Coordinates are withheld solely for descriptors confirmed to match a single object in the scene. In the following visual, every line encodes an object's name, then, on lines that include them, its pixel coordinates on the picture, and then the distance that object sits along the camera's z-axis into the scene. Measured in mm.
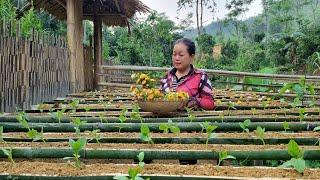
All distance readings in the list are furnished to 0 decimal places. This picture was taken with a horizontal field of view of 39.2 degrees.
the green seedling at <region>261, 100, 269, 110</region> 3824
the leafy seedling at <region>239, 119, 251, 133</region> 2295
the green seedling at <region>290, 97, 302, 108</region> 3844
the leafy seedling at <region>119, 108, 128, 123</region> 2731
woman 3566
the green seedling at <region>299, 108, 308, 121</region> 2884
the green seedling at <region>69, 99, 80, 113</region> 3541
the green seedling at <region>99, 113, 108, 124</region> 2885
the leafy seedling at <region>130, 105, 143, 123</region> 2950
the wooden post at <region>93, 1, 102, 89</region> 8087
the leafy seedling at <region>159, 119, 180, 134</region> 2189
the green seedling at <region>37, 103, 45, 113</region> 3549
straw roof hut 6270
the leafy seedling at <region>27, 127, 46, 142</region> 2010
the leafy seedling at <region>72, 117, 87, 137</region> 2248
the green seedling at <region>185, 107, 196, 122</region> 2830
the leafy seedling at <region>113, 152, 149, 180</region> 1281
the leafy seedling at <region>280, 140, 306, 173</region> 1456
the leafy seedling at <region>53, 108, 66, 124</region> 2832
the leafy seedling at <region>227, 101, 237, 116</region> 3591
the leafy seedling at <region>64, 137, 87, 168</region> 1558
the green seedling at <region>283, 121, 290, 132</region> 2410
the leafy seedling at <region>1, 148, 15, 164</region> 1603
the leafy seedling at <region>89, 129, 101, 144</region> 2047
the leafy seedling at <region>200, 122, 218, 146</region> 2010
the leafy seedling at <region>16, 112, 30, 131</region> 2309
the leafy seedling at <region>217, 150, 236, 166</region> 1620
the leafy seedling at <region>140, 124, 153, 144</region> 1909
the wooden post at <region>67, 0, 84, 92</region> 6199
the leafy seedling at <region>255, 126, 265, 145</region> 2043
